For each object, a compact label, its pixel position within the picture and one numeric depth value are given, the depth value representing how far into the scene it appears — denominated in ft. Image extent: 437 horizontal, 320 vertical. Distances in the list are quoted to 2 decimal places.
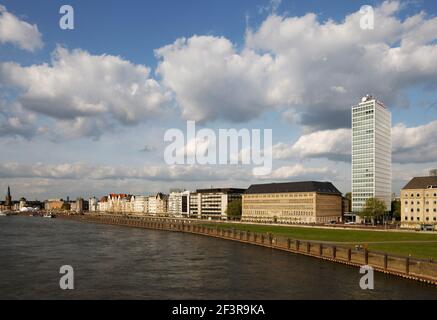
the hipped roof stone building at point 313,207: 634.43
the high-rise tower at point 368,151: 626.23
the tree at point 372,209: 543.80
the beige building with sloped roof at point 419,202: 491.72
